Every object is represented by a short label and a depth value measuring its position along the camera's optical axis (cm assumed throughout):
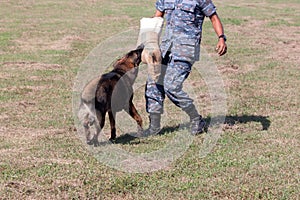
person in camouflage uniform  1156
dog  1135
